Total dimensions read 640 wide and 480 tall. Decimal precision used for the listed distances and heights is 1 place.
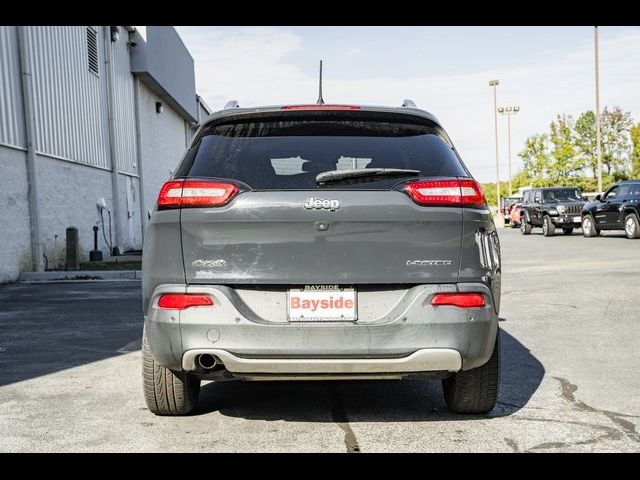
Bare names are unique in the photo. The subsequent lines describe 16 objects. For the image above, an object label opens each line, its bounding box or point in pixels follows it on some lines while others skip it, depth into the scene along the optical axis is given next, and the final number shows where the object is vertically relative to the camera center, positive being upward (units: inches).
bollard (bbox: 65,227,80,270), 611.2 -23.5
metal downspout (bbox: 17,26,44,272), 565.9 +55.8
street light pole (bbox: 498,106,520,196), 2705.7 +353.9
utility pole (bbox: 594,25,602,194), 1357.7 +172.2
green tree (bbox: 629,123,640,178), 2082.9 +143.9
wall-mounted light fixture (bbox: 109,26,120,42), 848.9 +217.4
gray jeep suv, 142.9 -11.7
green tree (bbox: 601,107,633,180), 2295.8 +184.8
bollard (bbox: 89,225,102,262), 692.1 -32.4
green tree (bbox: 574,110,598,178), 2250.2 +196.0
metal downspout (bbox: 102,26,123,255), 832.3 +89.2
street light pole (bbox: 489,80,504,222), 2283.5 +307.1
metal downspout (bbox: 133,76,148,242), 986.1 +106.5
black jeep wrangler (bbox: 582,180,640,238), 847.1 -11.8
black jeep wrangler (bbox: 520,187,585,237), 1019.9 -8.2
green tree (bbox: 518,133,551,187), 2332.7 +144.3
